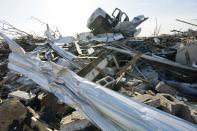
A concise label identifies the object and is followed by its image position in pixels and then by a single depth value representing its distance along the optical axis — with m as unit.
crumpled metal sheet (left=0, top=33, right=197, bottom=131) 1.14
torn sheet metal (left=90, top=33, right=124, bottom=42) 4.18
